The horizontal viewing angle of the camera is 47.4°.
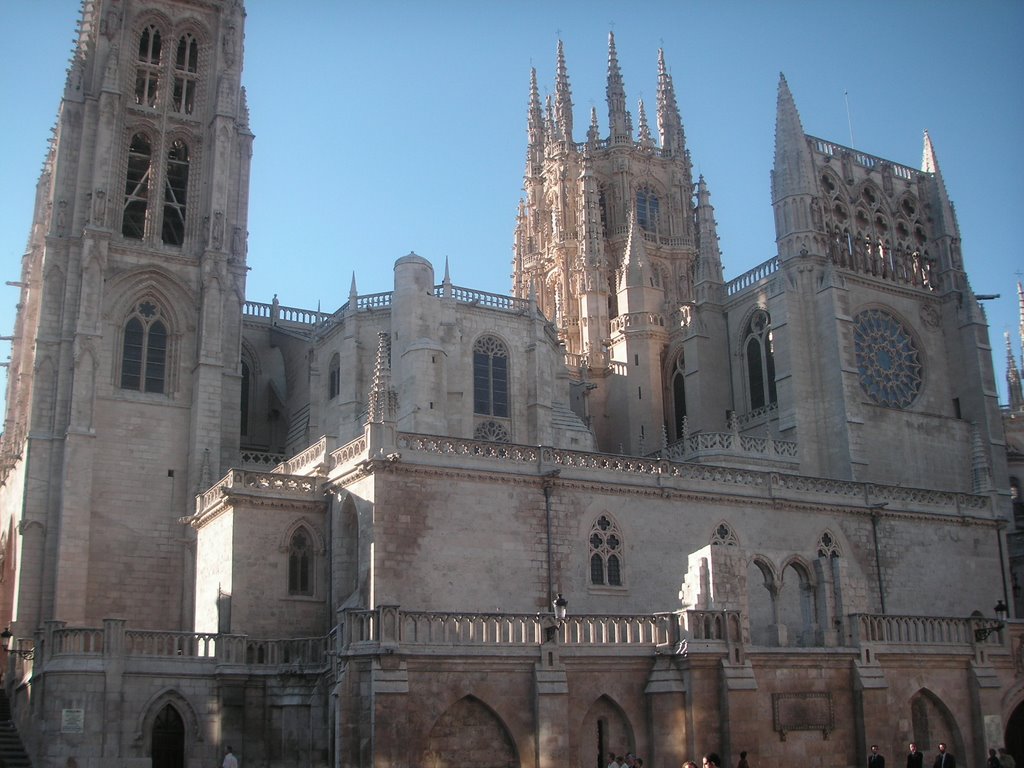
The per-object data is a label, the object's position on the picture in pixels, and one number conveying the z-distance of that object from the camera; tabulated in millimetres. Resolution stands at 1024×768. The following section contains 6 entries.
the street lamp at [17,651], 29655
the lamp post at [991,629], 27703
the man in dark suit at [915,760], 21375
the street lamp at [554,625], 23438
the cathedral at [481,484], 24172
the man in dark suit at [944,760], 21016
